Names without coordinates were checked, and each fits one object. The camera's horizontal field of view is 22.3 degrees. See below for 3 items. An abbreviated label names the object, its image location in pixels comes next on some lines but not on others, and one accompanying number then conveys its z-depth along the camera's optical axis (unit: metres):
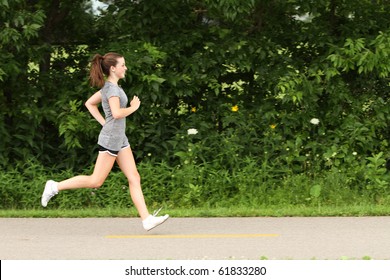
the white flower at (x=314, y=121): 12.31
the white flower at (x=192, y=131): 12.25
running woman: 9.50
